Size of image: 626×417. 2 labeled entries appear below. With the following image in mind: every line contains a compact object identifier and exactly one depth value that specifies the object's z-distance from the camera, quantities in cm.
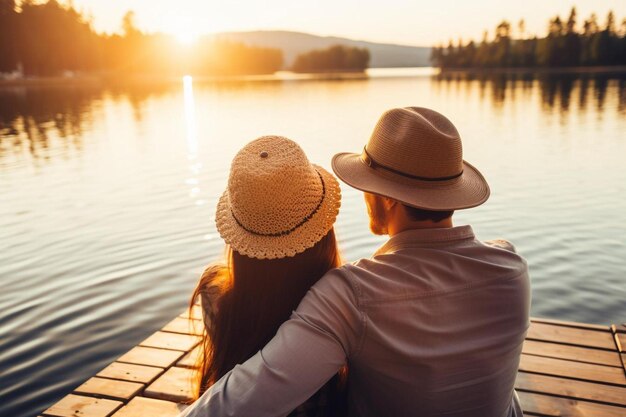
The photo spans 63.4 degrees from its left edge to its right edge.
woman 148
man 131
